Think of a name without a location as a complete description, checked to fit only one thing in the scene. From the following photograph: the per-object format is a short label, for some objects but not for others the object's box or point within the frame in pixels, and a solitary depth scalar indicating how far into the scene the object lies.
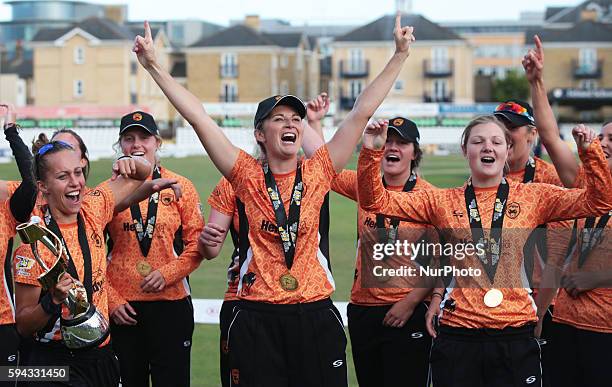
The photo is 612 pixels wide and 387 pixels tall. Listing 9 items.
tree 151.87
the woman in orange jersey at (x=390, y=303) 12.81
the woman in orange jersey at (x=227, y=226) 11.22
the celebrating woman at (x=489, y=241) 10.48
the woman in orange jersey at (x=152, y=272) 12.95
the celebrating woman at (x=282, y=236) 10.52
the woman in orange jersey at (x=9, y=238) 10.50
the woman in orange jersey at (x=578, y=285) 11.60
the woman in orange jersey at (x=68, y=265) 10.46
